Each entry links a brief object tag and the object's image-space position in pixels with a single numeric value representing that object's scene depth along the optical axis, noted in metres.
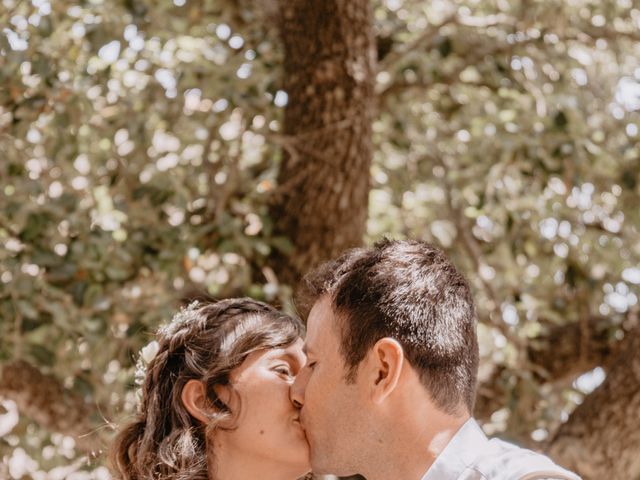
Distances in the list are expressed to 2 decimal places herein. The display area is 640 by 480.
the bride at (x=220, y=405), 2.96
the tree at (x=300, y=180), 4.19
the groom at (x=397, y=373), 2.43
